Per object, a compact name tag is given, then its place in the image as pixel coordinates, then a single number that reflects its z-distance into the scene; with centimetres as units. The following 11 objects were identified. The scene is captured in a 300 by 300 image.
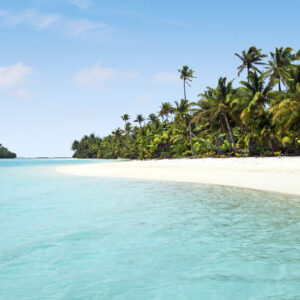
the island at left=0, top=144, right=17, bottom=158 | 18656
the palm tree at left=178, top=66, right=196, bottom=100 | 6044
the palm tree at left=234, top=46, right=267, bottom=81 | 4238
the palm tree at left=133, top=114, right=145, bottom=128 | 8706
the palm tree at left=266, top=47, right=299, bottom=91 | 3889
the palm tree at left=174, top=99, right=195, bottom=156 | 4644
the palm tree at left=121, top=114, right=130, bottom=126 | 9562
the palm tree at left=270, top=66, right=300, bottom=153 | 2620
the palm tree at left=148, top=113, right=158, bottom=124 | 8023
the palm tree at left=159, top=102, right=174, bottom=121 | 6625
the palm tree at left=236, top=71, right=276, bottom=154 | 3203
